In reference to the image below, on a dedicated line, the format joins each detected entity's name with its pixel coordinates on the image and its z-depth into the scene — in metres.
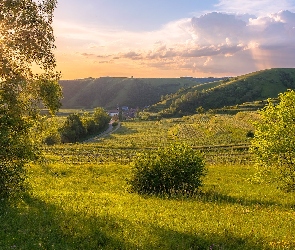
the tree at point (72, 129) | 146.27
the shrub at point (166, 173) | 26.80
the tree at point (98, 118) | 192.15
